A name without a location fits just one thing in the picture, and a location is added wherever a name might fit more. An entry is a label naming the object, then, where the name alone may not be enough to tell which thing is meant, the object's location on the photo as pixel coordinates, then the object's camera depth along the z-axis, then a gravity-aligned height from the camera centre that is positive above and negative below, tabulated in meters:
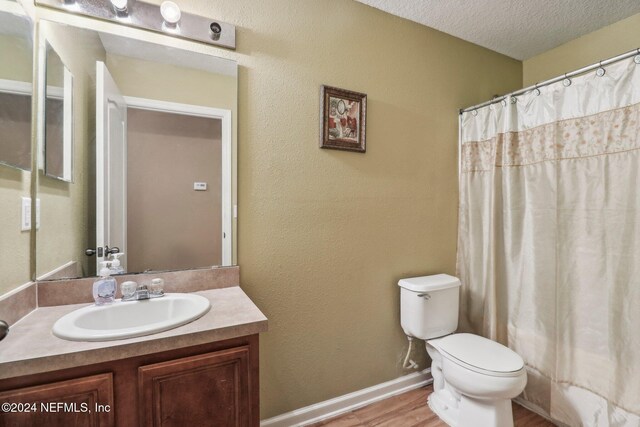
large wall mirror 1.23 +0.28
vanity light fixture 1.25 +0.90
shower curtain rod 1.37 +0.74
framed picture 1.71 +0.58
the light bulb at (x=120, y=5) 1.25 +0.91
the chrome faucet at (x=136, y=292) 1.23 -0.32
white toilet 1.46 -0.78
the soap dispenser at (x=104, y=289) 1.18 -0.29
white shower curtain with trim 1.44 -0.15
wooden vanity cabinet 0.80 -0.53
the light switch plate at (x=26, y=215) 1.09 +0.01
